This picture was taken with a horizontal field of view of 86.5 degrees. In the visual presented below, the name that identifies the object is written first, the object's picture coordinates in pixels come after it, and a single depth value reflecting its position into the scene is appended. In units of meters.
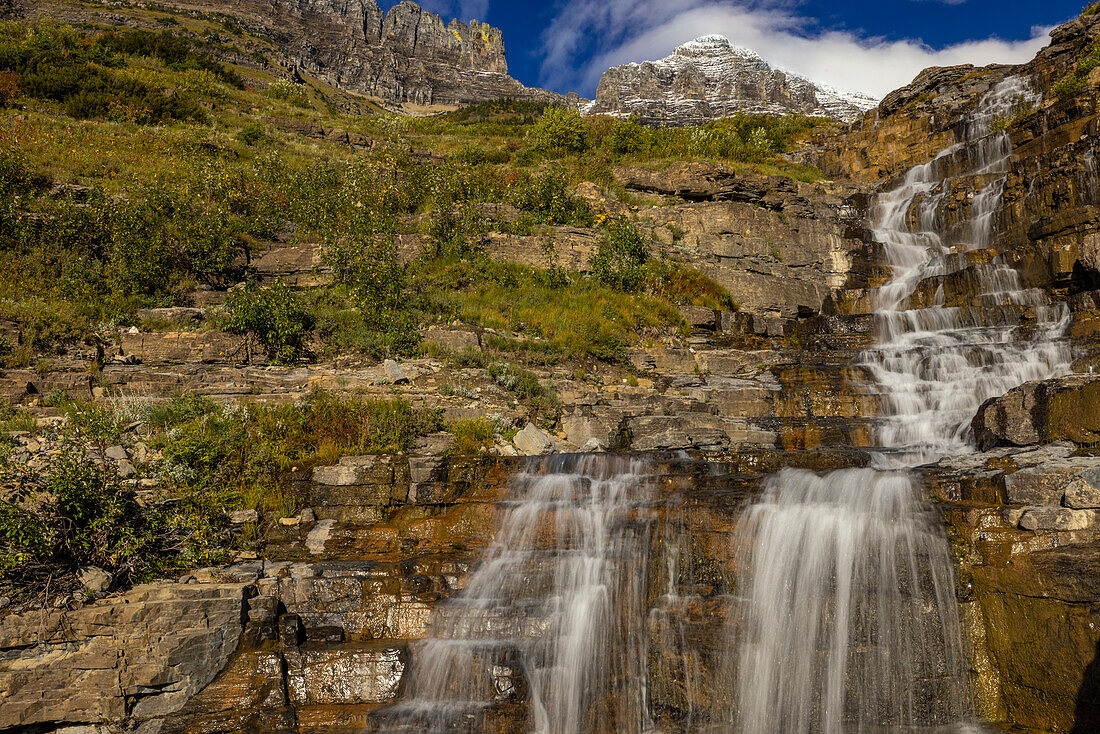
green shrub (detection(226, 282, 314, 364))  11.10
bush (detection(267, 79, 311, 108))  35.03
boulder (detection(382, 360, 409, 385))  10.70
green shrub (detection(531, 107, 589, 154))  25.61
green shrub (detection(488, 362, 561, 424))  11.13
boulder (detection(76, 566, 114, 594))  5.73
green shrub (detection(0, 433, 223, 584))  5.68
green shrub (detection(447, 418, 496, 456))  9.40
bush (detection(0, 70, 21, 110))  20.59
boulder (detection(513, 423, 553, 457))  9.70
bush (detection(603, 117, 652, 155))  25.25
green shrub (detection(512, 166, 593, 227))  19.00
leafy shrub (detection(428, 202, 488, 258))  16.25
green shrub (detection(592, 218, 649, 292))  16.70
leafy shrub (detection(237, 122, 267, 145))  23.81
